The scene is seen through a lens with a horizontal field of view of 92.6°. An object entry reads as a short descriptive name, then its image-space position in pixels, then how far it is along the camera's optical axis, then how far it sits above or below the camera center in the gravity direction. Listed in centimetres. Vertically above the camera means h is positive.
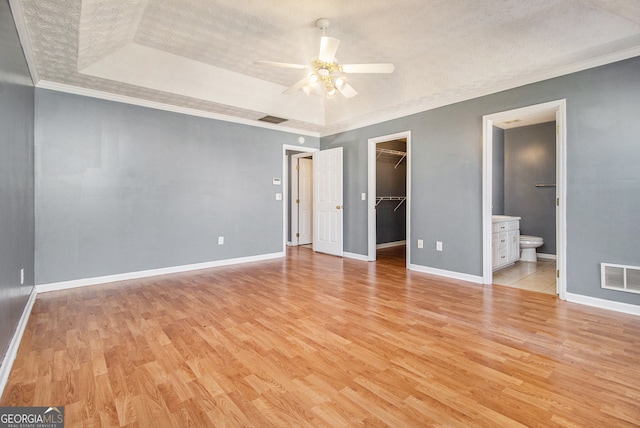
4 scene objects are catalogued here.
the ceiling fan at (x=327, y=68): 280 +144
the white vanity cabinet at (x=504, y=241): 446 -47
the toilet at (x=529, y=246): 518 -60
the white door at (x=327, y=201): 589 +21
